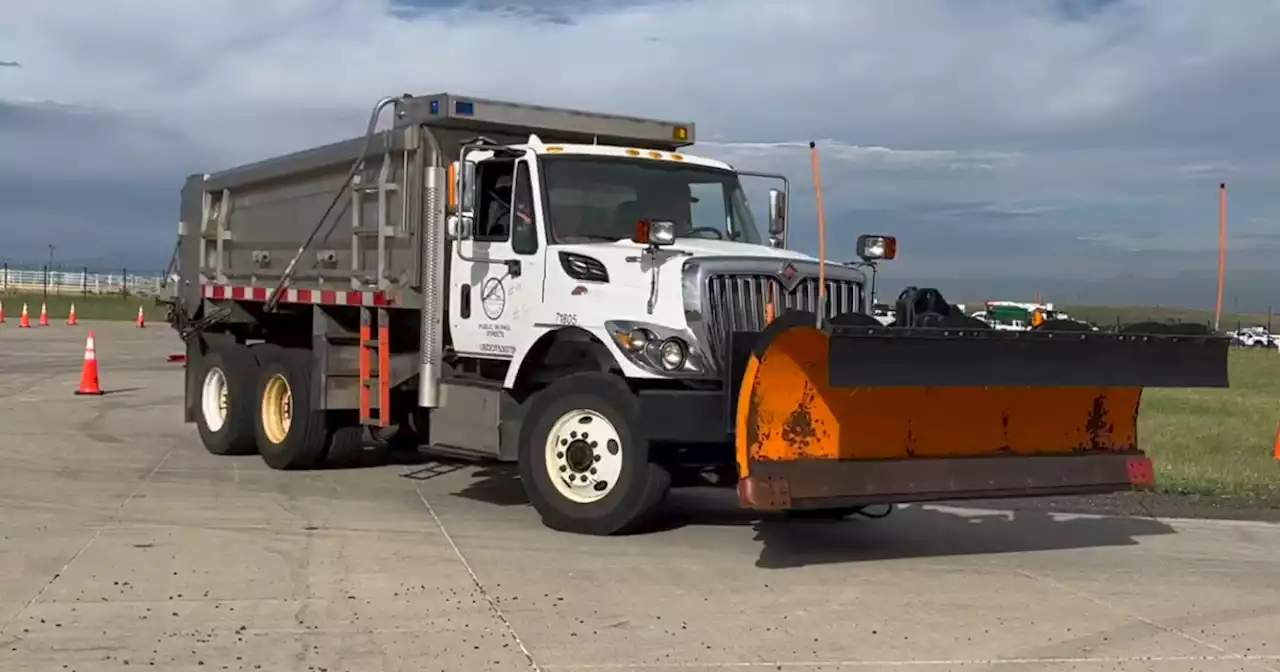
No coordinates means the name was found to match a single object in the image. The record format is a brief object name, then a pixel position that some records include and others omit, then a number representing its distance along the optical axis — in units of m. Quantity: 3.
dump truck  8.22
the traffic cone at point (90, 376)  19.50
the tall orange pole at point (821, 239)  7.11
